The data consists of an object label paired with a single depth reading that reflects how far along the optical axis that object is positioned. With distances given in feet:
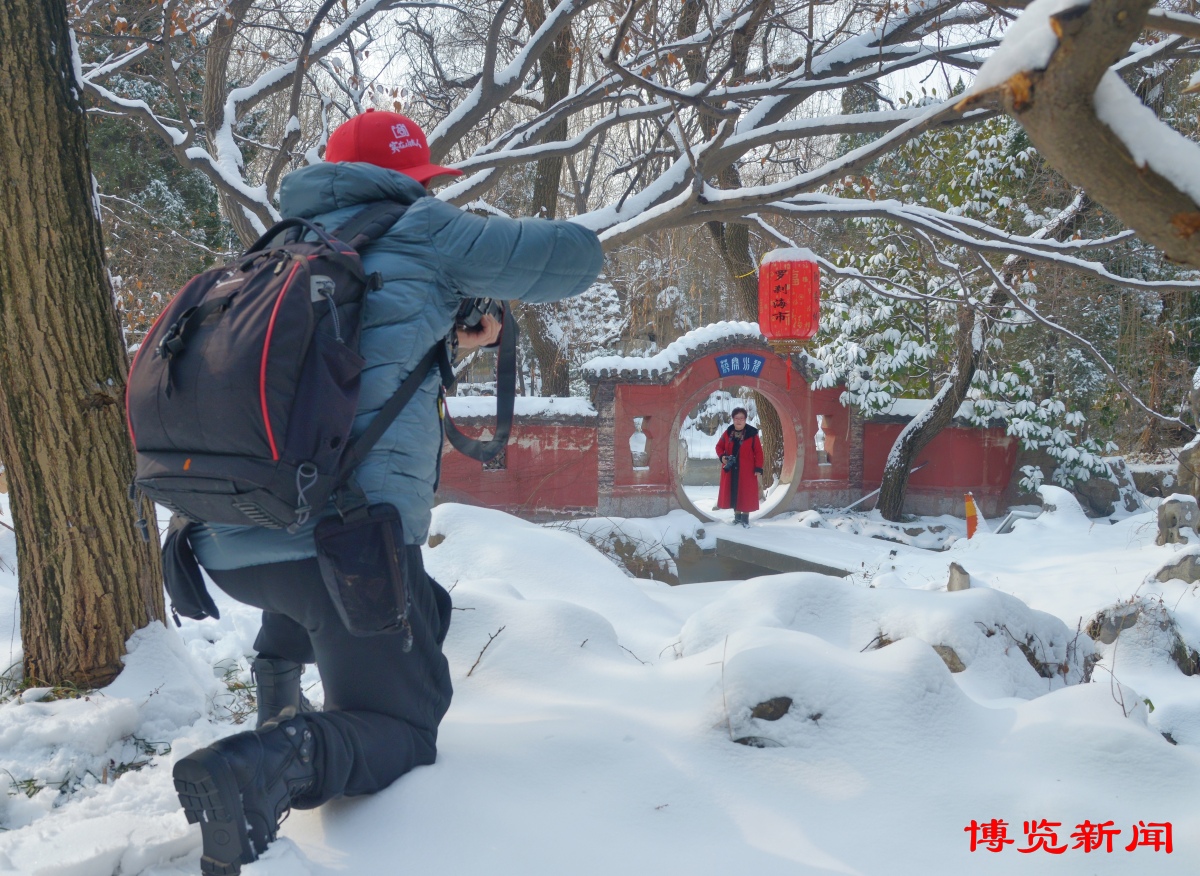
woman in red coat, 41.57
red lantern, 32.37
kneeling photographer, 5.18
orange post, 42.49
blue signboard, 43.70
